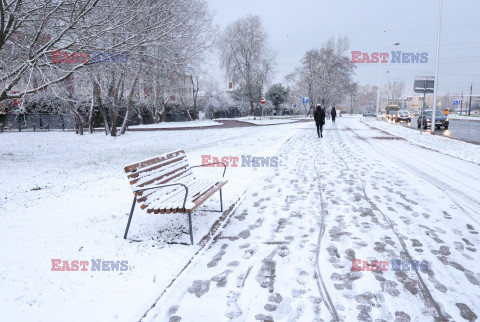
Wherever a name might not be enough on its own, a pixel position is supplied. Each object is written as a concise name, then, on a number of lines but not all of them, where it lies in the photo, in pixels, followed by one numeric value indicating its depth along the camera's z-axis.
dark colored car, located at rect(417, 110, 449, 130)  23.20
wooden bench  3.77
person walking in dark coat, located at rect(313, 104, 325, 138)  15.68
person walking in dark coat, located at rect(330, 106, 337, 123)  28.70
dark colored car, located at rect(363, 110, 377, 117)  61.37
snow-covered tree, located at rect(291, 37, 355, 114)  48.91
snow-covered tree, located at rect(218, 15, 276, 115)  40.38
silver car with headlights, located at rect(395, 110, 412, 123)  36.72
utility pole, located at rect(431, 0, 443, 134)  18.03
